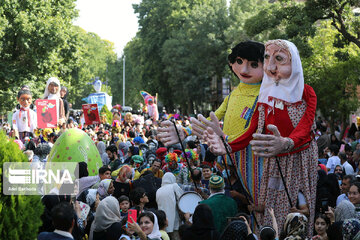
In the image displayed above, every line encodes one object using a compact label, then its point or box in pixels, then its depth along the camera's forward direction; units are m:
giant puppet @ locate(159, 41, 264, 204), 7.12
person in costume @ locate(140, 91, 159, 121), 32.12
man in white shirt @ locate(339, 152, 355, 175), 12.02
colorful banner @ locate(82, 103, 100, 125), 20.30
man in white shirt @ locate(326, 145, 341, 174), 13.20
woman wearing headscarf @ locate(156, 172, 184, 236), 8.51
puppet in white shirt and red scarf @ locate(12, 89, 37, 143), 15.20
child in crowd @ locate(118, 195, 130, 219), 7.87
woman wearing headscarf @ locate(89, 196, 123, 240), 6.88
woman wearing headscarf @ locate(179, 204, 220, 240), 5.25
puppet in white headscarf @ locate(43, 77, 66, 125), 15.51
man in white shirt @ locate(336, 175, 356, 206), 8.42
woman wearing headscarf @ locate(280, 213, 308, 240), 5.79
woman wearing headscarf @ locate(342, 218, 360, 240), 5.65
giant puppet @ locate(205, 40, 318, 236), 6.80
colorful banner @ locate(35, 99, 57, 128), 14.91
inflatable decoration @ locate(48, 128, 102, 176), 8.88
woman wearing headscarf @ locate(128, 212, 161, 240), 6.60
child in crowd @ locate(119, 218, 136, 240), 6.46
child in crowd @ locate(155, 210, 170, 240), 7.11
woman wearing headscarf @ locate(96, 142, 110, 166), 13.09
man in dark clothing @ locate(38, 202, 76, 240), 5.18
